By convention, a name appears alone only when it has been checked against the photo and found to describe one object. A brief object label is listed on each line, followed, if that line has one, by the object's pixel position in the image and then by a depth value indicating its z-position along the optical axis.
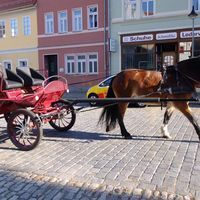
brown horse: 6.49
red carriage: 6.23
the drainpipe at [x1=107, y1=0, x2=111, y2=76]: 22.23
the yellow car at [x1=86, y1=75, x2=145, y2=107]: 14.56
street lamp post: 16.30
